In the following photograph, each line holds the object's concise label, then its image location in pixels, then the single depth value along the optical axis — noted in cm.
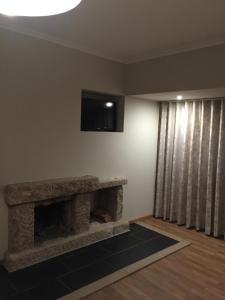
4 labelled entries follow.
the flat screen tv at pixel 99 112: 375
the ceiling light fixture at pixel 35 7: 110
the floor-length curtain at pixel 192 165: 378
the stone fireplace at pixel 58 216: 284
